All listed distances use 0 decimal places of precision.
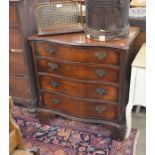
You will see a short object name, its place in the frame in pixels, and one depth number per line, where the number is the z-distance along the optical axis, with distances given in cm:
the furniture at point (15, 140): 109
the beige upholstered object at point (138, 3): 198
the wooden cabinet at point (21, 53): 172
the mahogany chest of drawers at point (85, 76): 157
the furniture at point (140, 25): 182
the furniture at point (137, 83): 155
